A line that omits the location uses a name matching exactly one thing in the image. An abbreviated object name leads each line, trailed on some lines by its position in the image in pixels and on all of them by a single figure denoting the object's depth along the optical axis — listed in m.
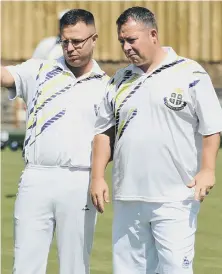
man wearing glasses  14.27
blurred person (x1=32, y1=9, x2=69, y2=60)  31.40
